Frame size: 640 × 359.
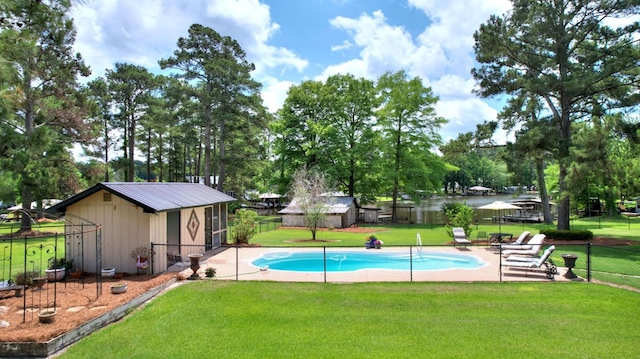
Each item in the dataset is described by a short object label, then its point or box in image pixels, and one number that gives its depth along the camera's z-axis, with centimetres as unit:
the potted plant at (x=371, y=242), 1828
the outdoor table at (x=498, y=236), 1916
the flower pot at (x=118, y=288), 1011
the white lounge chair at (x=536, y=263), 1226
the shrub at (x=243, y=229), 2006
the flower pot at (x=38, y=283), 1048
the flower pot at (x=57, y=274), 1128
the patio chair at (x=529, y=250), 1438
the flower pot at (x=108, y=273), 1196
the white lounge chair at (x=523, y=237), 1764
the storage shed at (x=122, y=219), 1250
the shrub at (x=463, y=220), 2130
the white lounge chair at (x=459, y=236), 1861
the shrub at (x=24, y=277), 1072
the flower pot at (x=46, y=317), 773
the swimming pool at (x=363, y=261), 1570
